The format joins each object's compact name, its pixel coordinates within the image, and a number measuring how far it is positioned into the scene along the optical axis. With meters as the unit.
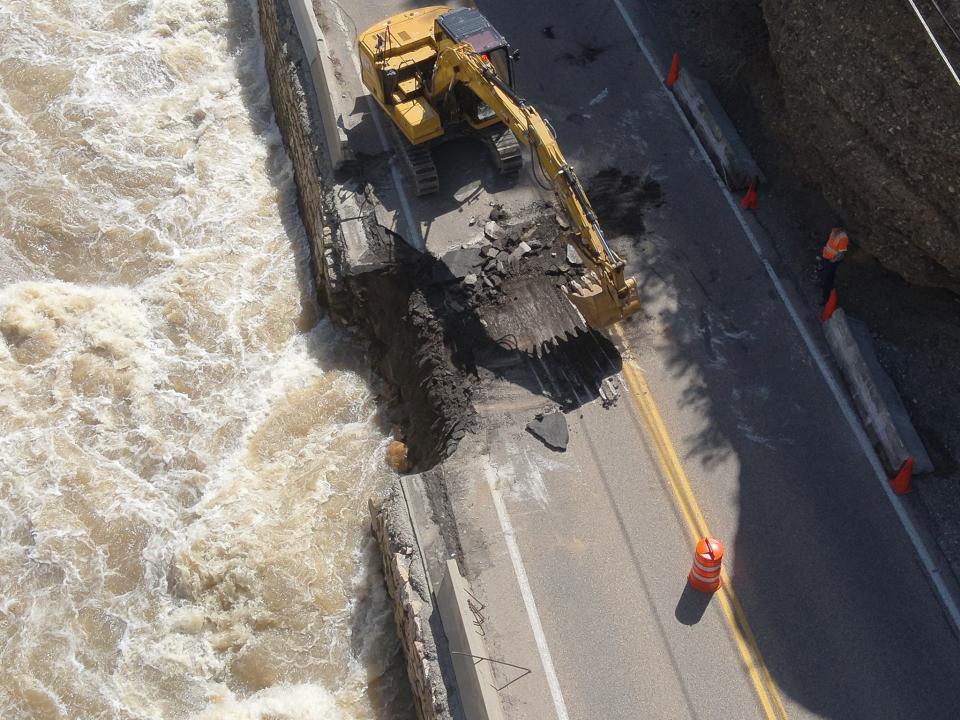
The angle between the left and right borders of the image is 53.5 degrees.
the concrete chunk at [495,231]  17.16
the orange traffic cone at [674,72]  19.67
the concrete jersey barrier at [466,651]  12.21
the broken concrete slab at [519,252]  16.95
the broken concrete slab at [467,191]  17.86
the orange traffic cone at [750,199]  17.69
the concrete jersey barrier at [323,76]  18.45
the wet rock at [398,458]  16.08
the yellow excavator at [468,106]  14.60
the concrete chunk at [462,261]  16.83
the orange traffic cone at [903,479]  14.15
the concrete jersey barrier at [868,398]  14.37
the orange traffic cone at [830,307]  15.93
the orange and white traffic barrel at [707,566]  13.01
